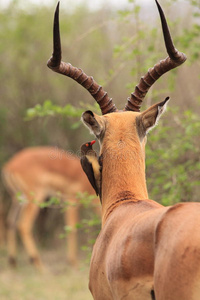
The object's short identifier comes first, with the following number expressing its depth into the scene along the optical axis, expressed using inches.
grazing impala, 853.8
